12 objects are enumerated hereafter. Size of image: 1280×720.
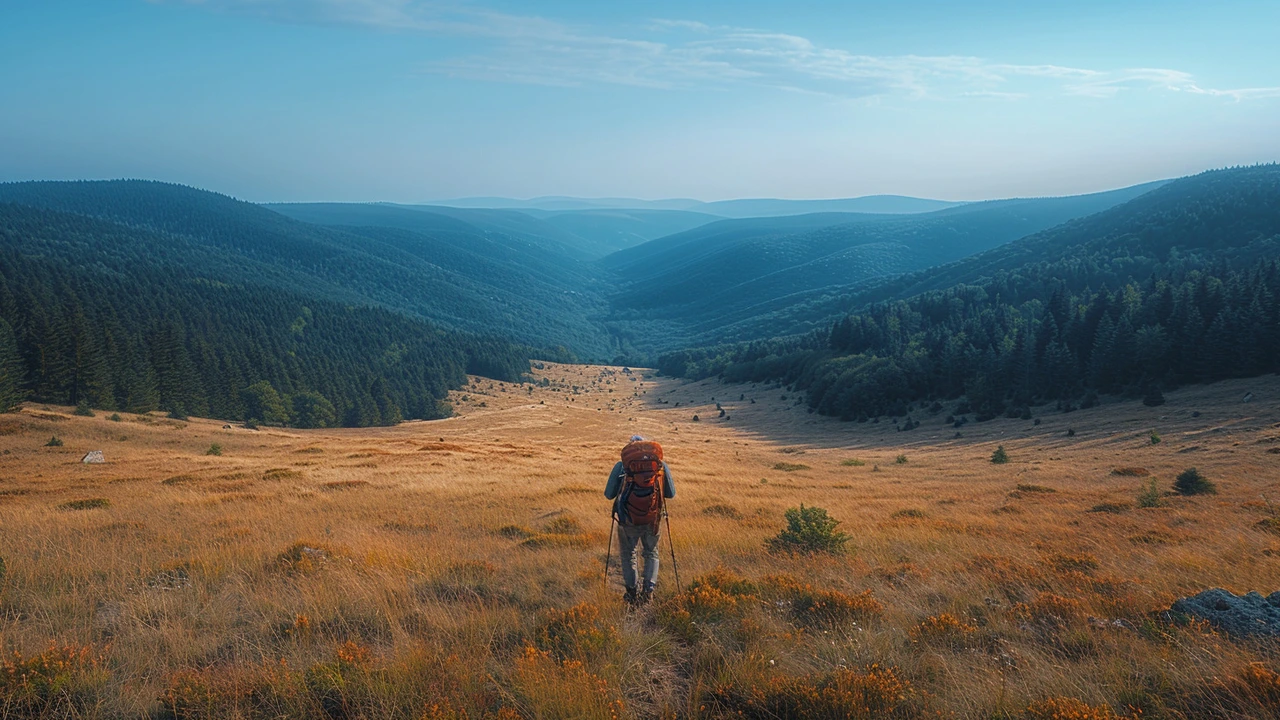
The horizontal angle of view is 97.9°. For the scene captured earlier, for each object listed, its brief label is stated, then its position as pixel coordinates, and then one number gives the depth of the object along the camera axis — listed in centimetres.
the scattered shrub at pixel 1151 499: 1658
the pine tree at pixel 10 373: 5459
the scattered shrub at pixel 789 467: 3638
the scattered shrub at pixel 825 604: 657
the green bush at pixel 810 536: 1036
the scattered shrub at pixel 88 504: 1452
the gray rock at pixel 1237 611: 560
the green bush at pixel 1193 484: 1872
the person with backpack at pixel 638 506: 746
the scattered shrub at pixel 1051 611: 643
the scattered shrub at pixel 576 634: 544
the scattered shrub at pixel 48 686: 430
